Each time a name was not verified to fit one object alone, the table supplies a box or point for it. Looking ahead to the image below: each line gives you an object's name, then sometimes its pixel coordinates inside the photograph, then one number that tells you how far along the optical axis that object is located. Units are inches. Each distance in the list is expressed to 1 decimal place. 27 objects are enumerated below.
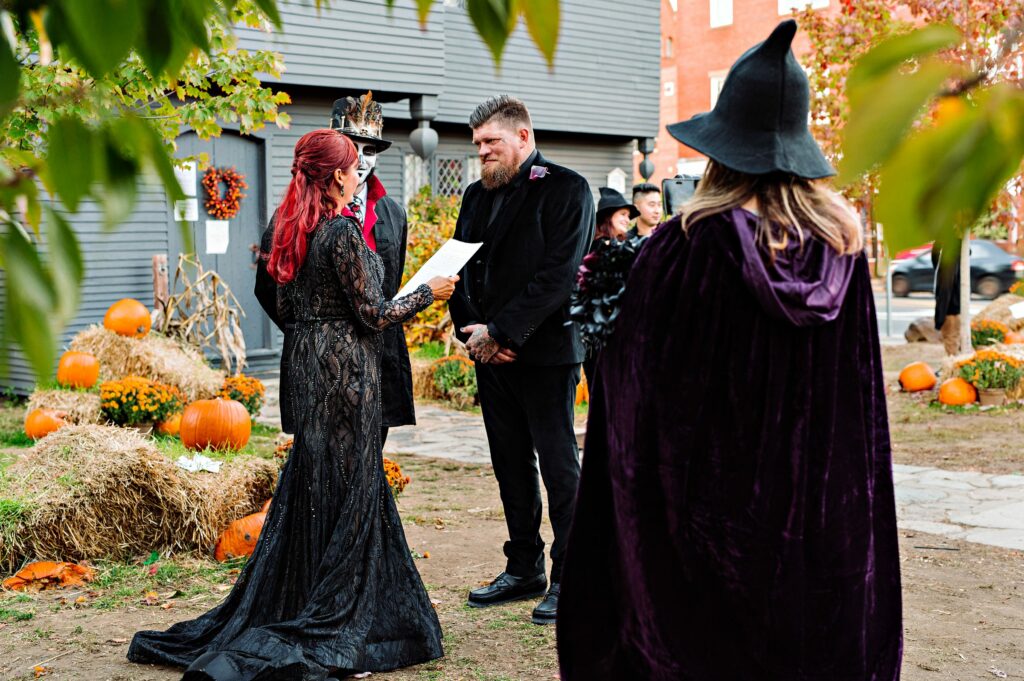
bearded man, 188.9
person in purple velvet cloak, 105.3
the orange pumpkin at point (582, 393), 419.8
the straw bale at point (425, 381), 455.5
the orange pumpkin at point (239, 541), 227.9
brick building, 1444.4
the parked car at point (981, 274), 1111.6
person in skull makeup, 212.8
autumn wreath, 514.6
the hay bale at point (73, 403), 342.6
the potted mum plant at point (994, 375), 422.0
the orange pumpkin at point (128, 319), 401.7
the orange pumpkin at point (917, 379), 462.0
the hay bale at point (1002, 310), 578.9
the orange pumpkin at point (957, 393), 424.5
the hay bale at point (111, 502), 220.1
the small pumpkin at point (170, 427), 336.8
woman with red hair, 165.5
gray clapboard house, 517.7
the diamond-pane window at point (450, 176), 693.9
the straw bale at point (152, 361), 374.0
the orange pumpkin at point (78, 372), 372.8
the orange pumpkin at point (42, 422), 337.1
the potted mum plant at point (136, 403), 331.9
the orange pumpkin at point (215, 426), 284.7
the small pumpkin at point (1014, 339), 506.6
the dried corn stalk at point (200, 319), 412.8
